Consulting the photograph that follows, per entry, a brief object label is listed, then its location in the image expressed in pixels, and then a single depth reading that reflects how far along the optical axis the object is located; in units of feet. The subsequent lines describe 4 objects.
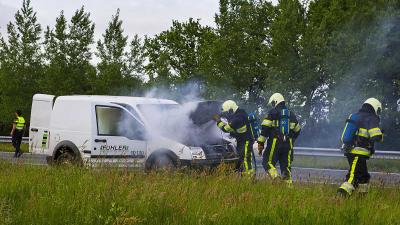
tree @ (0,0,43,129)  119.55
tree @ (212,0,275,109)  85.71
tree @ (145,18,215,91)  124.77
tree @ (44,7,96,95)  113.70
